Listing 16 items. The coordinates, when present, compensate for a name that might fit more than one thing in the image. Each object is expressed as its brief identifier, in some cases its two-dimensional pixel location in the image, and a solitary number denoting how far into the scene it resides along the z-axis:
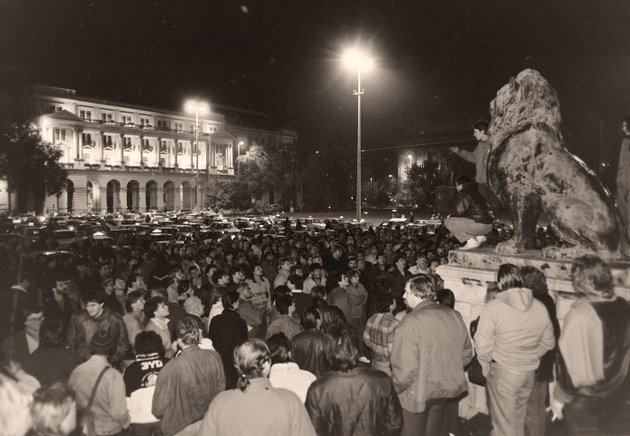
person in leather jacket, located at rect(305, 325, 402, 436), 3.79
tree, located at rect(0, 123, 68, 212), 44.78
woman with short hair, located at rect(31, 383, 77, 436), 3.15
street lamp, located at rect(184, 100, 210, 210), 85.62
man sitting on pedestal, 6.26
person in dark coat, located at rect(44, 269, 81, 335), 7.65
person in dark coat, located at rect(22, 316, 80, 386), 4.83
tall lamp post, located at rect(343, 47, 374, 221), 19.34
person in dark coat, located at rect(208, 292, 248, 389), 6.10
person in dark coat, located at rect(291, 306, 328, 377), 5.36
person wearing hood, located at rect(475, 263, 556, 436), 4.25
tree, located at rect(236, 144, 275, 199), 64.19
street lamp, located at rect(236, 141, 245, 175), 89.25
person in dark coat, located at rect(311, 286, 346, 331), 6.02
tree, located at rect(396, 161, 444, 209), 61.12
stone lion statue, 5.28
